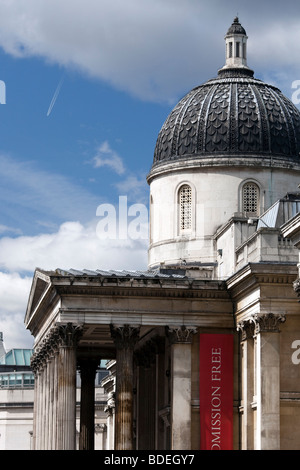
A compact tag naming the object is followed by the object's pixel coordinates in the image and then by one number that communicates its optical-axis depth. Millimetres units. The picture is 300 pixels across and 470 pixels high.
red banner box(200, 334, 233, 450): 71250
